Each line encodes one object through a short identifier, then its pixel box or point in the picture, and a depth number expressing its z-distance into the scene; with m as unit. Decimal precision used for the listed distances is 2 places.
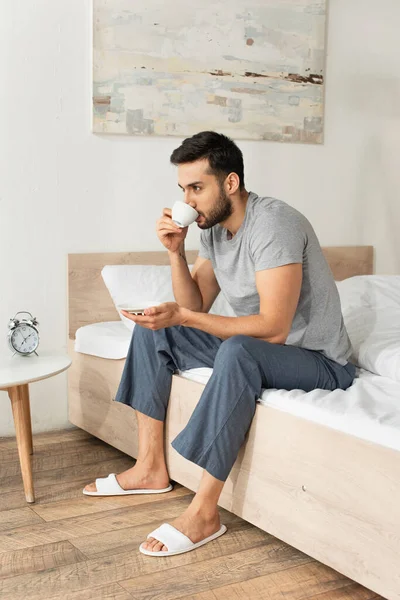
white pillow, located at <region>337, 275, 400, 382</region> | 2.40
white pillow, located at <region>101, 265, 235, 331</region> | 2.98
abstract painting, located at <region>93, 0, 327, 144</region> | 3.12
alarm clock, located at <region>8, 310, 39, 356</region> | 2.79
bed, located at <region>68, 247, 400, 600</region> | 1.72
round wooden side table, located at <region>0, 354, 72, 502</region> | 2.37
